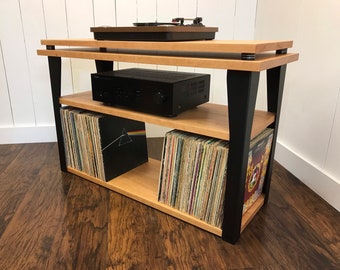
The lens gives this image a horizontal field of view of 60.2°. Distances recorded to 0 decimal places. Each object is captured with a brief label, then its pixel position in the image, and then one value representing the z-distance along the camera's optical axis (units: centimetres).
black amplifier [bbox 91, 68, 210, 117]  97
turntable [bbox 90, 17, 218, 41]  88
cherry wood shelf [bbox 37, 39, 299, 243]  78
